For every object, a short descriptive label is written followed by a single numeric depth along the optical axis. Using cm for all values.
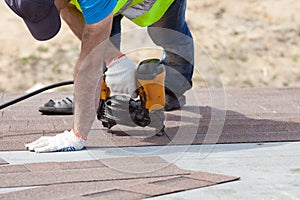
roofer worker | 575
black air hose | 757
